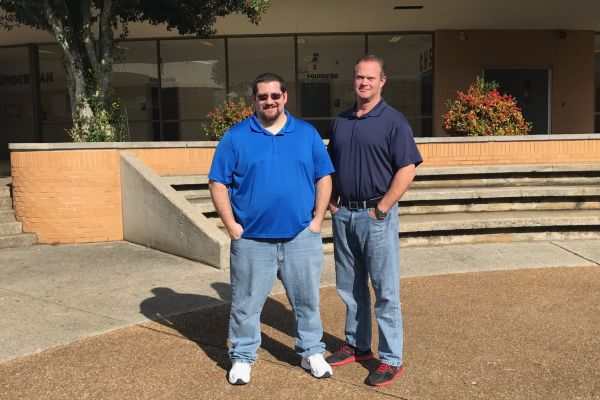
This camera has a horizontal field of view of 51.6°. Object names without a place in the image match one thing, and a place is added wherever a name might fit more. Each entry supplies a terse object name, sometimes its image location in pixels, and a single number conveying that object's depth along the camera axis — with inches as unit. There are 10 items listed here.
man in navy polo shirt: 147.1
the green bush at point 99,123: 377.7
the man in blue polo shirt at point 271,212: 147.3
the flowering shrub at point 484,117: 415.8
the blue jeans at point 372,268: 150.3
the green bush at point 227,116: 422.6
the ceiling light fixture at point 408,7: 532.7
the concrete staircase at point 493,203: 316.2
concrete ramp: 273.7
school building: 629.3
